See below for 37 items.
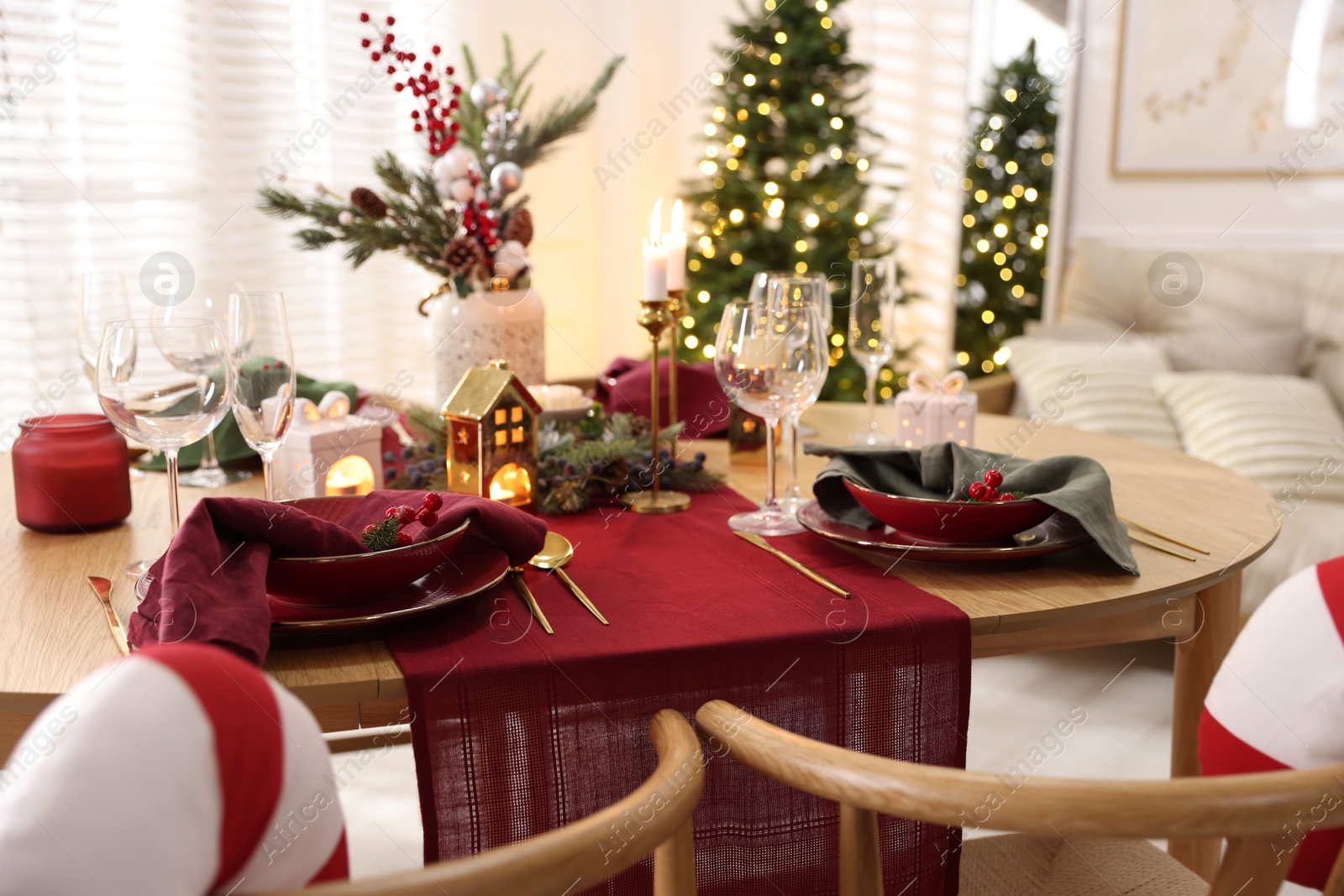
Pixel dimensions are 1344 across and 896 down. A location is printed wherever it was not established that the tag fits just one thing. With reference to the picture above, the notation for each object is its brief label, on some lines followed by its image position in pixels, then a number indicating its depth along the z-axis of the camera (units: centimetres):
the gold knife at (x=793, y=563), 108
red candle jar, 129
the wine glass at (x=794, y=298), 126
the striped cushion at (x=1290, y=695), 80
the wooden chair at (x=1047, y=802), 69
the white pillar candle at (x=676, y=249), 146
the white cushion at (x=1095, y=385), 286
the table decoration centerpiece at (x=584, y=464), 140
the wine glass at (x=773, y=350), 124
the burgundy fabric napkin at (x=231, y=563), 85
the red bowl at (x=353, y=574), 93
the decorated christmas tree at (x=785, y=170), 387
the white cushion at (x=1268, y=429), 264
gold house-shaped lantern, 129
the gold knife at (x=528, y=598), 98
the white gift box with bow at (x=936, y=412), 155
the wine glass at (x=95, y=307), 160
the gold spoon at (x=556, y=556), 114
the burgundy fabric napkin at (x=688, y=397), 179
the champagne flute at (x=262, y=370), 114
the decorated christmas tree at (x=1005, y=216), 483
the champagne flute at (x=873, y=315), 178
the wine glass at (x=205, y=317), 131
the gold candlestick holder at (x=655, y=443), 138
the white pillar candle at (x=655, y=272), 137
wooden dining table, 91
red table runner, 90
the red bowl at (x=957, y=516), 111
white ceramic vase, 162
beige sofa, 322
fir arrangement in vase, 162
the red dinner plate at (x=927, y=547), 112
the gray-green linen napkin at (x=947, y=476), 115
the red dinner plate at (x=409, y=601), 93
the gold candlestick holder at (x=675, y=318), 147
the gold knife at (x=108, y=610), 95
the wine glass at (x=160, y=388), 111
